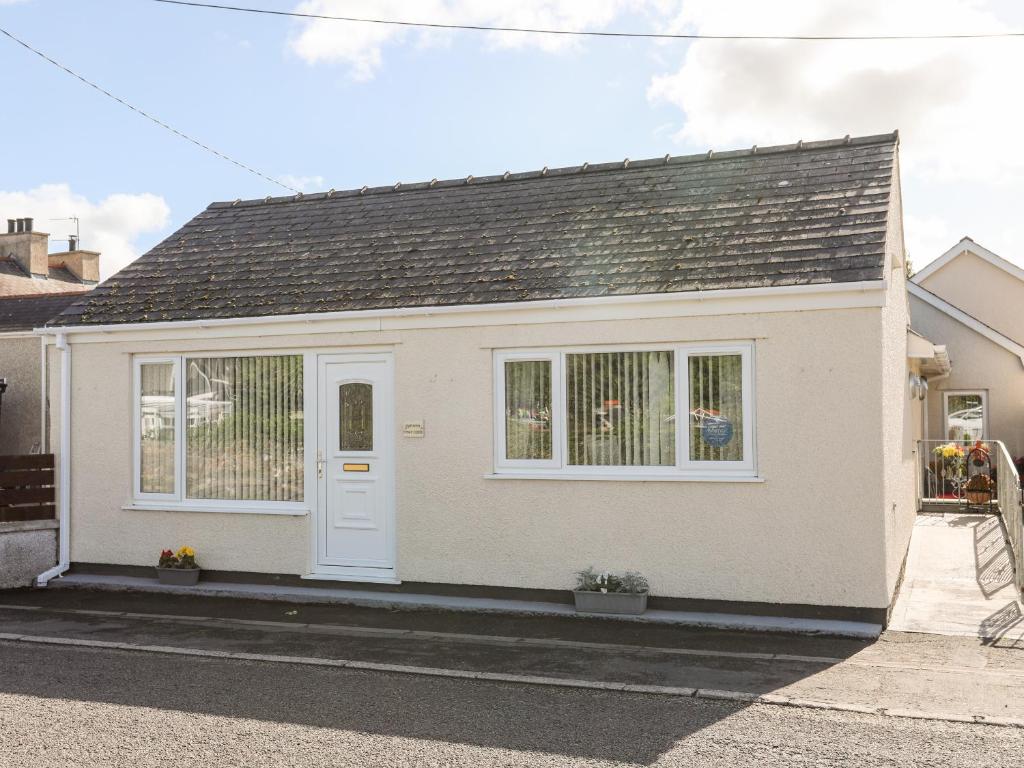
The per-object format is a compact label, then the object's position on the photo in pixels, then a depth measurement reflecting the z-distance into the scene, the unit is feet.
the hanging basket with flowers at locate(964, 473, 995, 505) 56.70
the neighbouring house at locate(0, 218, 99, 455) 58.29
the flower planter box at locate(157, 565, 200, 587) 36.29
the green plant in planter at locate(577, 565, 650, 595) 30.78
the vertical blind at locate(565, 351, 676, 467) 31.73
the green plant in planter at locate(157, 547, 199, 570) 36.60
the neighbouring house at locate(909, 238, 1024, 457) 74.84
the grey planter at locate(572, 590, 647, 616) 30.48
